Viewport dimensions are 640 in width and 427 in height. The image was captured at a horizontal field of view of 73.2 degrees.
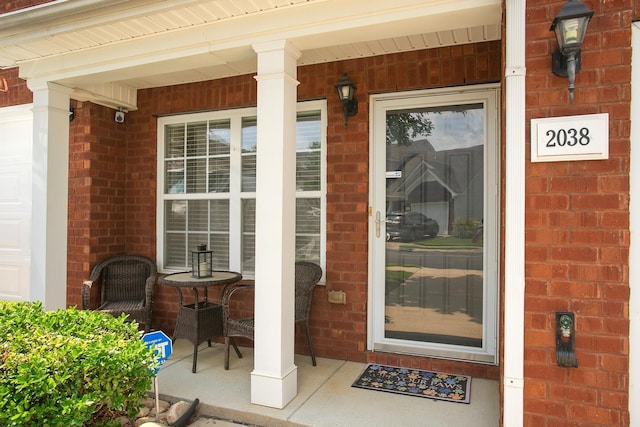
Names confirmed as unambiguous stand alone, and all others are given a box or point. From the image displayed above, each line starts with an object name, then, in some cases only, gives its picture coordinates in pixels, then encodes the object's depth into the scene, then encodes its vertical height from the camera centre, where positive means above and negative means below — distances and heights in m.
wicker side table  3.68 -0.86
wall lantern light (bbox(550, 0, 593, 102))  2.02 +0.90
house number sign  2.15 +0.41
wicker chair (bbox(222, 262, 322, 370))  3.58 -0.76
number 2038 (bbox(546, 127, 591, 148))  2.17 +0.42
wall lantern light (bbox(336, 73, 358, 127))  3.69 +1.05
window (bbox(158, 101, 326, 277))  4.10 +0.32
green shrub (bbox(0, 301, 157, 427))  1.91 -0.73
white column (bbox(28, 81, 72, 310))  3.79 +0.21
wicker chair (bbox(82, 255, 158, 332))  4.38 -0.70
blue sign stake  2.68 -0.79
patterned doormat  3.17 -1.28
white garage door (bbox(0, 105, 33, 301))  5.01 +0.17
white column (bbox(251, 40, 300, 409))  2.92 -0.04
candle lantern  3.94 -0.44
